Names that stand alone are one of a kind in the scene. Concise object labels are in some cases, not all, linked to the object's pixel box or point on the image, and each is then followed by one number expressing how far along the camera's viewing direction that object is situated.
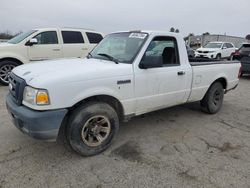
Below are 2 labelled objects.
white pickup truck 2.83
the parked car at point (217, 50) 18.91
